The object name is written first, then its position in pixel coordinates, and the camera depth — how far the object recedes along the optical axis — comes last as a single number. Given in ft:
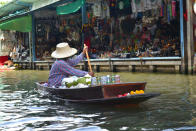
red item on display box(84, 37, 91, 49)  52.51
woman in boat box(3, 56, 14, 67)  69.97
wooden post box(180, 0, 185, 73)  37.22
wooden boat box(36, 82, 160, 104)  17.78
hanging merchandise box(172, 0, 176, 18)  38.14
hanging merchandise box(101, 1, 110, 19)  48.14
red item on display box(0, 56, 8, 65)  72.35
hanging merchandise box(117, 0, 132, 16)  46.75
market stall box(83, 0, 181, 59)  41.11
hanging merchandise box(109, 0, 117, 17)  47.62
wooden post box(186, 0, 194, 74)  36.17
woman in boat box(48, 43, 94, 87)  22.06
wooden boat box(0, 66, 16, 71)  66.14
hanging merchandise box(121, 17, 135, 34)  47.18
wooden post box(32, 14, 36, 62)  65.57
